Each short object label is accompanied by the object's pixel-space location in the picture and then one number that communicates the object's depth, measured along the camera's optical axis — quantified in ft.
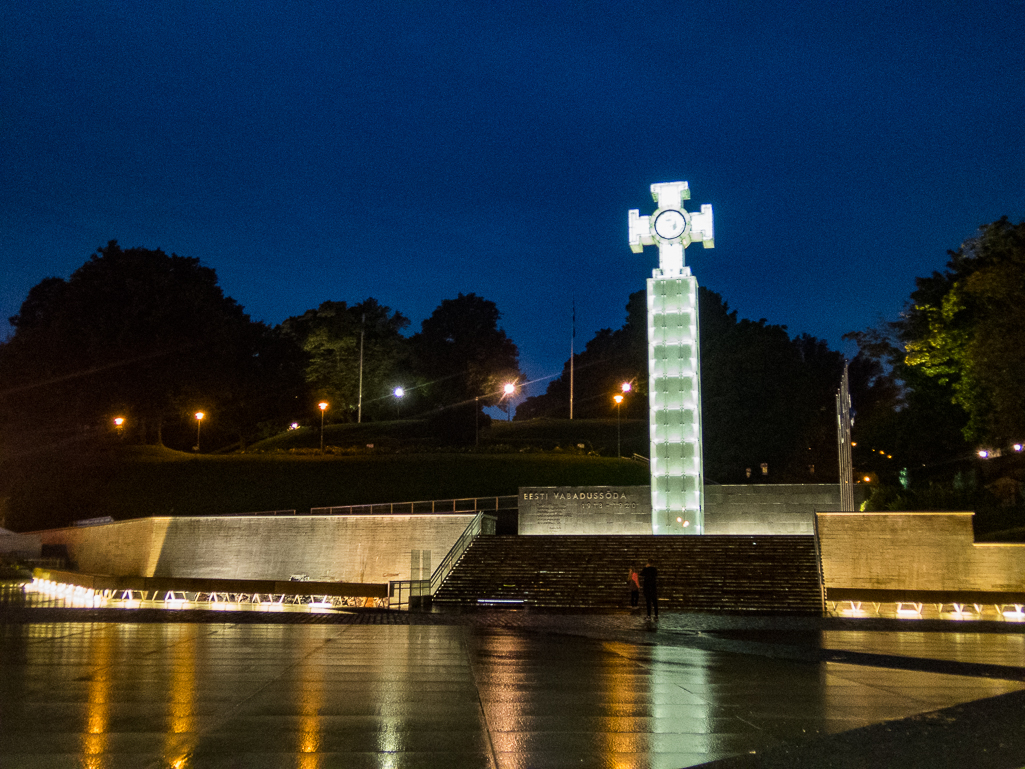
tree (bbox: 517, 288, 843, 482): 181.88
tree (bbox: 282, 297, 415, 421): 259.80
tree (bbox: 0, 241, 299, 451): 173.88
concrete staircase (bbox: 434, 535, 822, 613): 78.84
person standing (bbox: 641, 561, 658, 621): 64.64
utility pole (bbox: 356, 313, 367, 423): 243.23
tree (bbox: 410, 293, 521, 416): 291.79
